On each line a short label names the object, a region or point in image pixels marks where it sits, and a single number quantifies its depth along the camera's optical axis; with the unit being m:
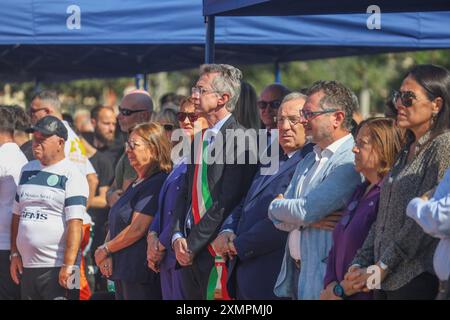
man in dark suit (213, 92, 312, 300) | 11.40
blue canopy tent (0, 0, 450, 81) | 15.88
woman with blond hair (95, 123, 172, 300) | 13.69
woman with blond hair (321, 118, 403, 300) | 10.14
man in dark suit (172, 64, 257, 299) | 12.08
